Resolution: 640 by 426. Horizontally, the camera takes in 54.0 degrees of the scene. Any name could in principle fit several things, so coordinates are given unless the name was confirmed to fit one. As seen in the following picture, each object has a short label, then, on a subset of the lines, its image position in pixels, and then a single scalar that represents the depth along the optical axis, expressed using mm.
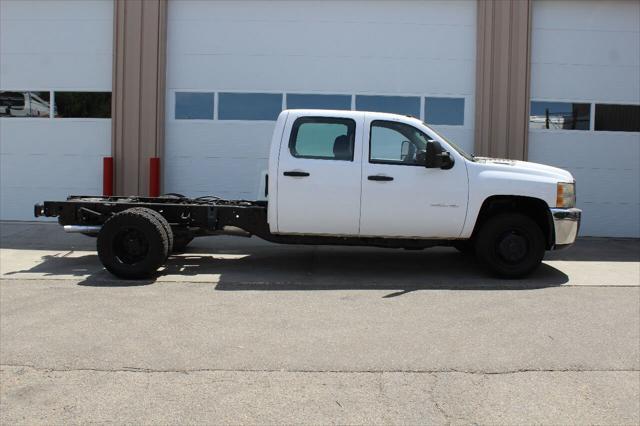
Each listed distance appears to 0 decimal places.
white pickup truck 7590
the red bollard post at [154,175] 11875
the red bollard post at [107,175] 11852
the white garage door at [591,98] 12242
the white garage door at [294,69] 12172
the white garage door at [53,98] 12352
